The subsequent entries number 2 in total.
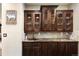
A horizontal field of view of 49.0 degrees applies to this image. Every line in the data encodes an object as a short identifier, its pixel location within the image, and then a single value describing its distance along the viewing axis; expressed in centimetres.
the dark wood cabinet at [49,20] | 243
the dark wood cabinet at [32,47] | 213
